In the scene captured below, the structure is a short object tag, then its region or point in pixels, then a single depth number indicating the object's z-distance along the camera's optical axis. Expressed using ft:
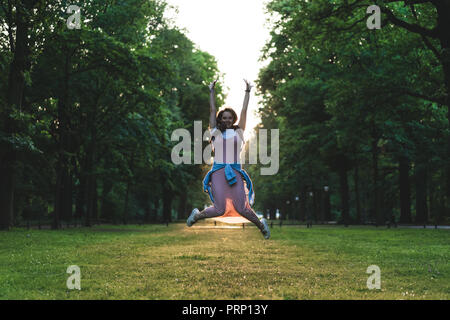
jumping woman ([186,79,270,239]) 22.08
